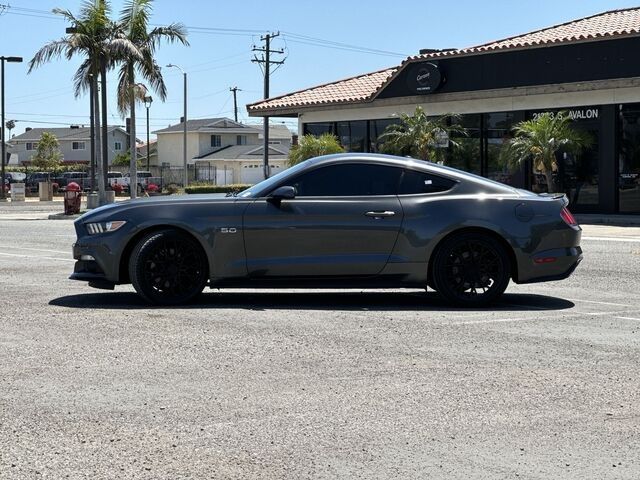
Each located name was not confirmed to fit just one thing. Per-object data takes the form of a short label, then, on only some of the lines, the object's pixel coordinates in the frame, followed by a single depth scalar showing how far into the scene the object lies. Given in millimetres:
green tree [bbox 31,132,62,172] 94125
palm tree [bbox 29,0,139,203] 37406
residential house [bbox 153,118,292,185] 87812
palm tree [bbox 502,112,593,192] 28859
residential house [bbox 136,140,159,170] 101944
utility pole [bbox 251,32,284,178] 62062
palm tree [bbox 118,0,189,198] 38781
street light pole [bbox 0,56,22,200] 57625
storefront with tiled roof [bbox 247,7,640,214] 28578
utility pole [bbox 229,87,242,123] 120625
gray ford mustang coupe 9633
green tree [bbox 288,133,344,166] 34656
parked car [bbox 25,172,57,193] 68062
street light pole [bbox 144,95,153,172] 39538
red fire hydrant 35688
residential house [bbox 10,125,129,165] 111688
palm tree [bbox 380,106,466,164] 32312
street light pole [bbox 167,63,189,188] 69819
